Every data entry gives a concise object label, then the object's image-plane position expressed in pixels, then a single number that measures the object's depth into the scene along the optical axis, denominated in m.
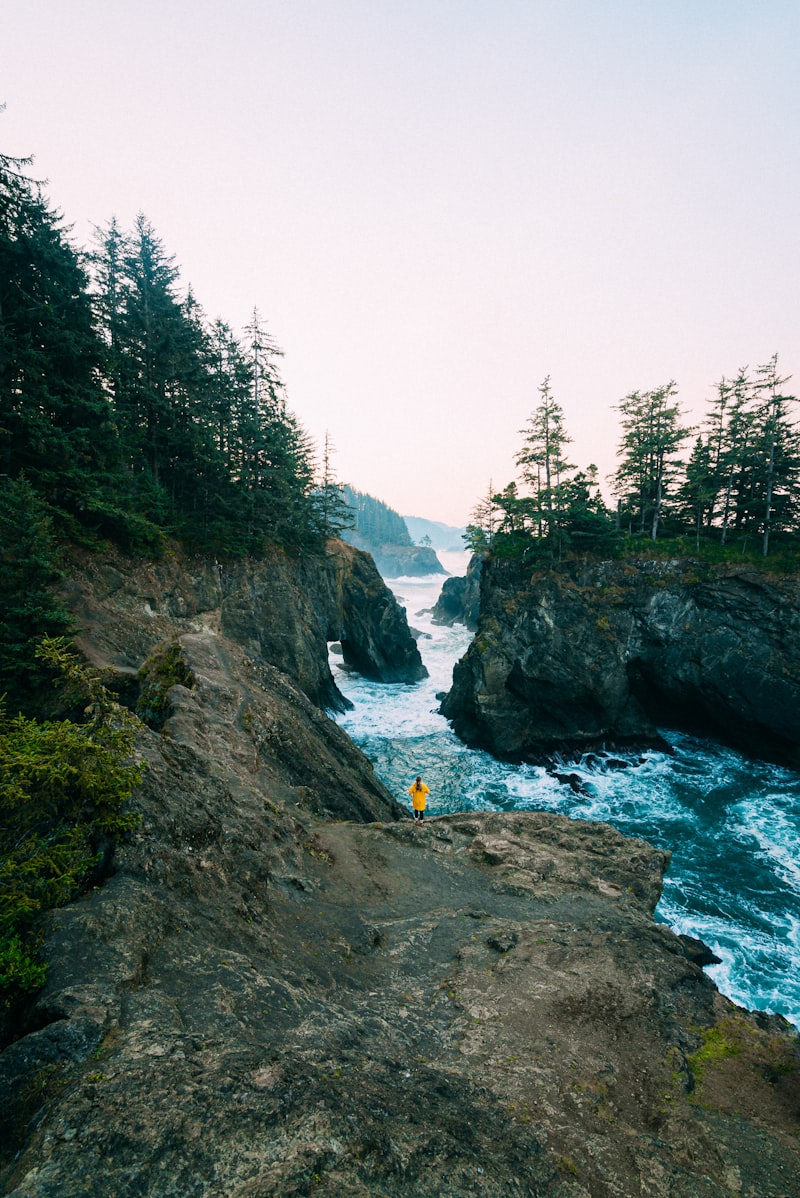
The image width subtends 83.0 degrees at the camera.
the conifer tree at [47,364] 16.77
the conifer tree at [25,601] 12.46
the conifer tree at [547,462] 33.44
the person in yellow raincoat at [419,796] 15.18
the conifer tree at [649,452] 35.16
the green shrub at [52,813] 4.51
